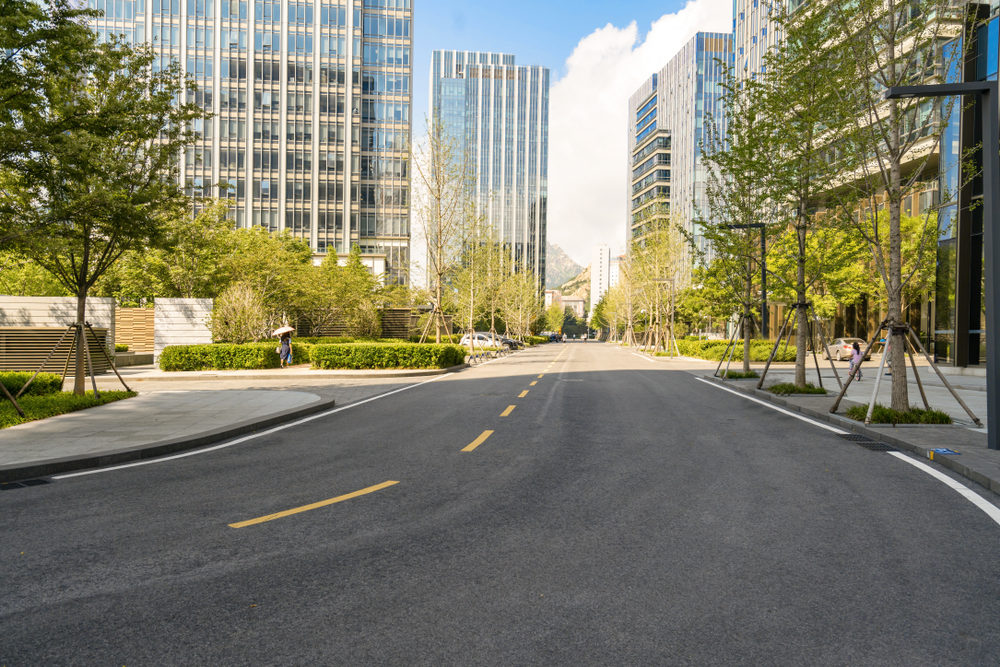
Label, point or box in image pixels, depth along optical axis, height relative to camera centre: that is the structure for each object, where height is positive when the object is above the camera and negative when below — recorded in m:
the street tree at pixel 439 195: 34.69 +7.02
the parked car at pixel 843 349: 40.75 -1.29
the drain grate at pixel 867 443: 9.62 -1.76
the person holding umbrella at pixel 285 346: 27.59 -0.96
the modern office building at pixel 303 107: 82.94 +28.26
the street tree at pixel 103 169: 11.59 +2.98
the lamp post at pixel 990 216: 9.11 +1.63
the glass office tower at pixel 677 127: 117.44 +38.72
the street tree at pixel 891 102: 12.13 +4.42
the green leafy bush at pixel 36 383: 13.59 -1.30
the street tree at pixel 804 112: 14.54 +5.30
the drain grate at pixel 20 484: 7.05 -1.79
